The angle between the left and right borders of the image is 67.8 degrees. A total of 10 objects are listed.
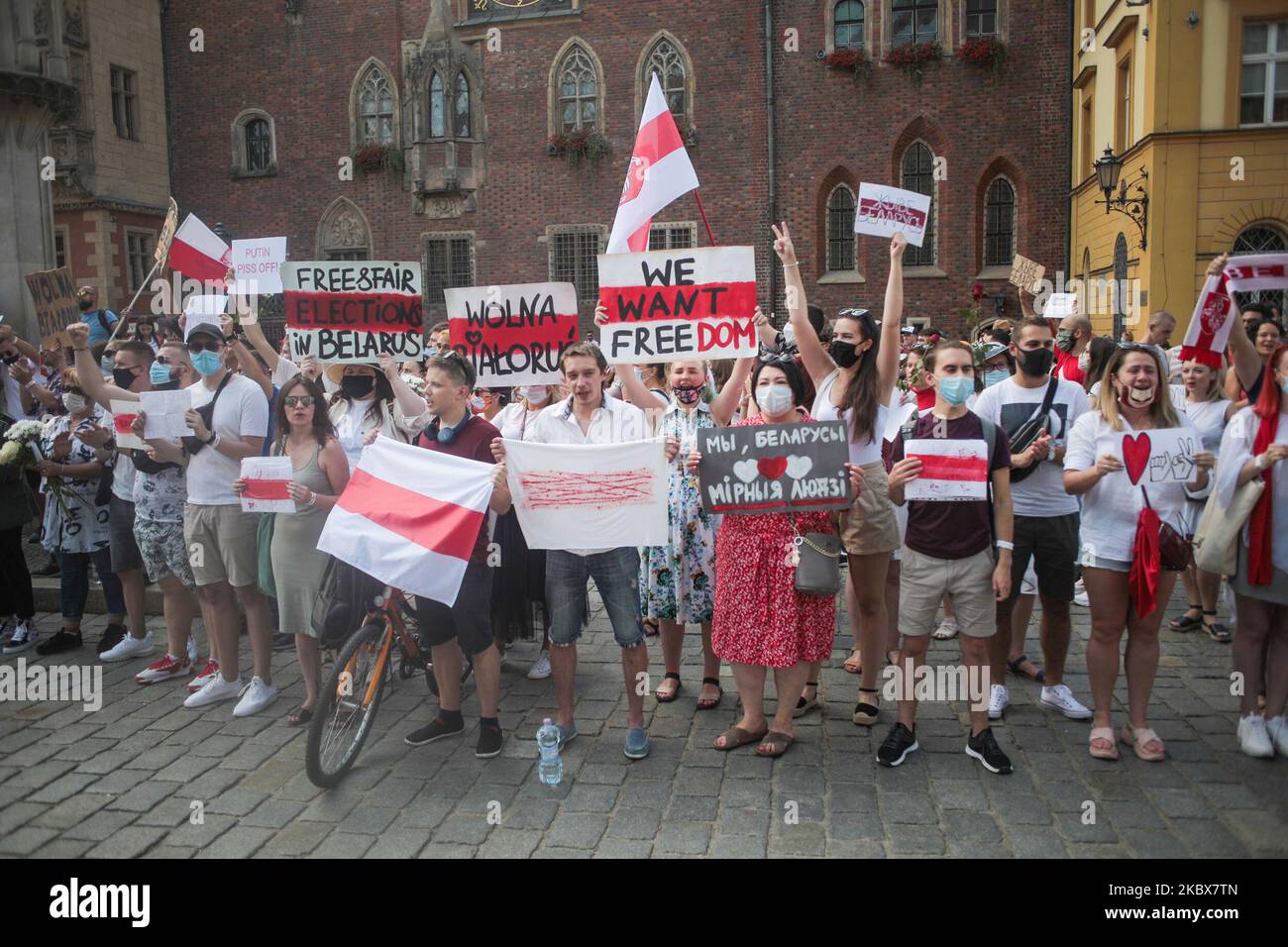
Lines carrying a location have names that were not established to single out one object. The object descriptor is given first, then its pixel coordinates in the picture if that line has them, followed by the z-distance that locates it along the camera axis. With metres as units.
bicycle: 4.75
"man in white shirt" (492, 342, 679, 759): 5.10
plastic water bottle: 4.71
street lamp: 15.74
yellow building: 17.42
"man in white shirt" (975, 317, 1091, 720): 5.50
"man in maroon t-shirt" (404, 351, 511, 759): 5.18
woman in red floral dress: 4.98
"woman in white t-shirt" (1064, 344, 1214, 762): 4.83
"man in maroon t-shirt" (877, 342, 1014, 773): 4.84
